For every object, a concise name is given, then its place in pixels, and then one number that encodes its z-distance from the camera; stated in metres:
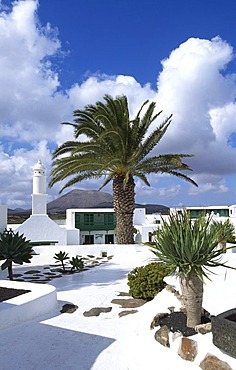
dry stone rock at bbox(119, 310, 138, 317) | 7.11
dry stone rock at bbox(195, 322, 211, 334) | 4.57
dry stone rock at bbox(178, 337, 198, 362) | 4.24
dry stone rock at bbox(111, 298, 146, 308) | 7.78
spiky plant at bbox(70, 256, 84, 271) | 13.57
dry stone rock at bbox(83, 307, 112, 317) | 7.19
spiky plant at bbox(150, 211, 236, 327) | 4.85
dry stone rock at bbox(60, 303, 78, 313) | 7.44
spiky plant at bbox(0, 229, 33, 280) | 10.21
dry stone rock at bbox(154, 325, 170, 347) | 4.70
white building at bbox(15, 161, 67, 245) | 21.50
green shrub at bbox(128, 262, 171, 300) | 8.19
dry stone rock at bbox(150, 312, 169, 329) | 5.32
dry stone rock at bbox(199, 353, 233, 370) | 3.84
